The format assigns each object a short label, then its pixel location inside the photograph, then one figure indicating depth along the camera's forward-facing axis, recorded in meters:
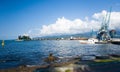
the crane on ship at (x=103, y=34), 71.76
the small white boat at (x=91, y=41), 65.05
